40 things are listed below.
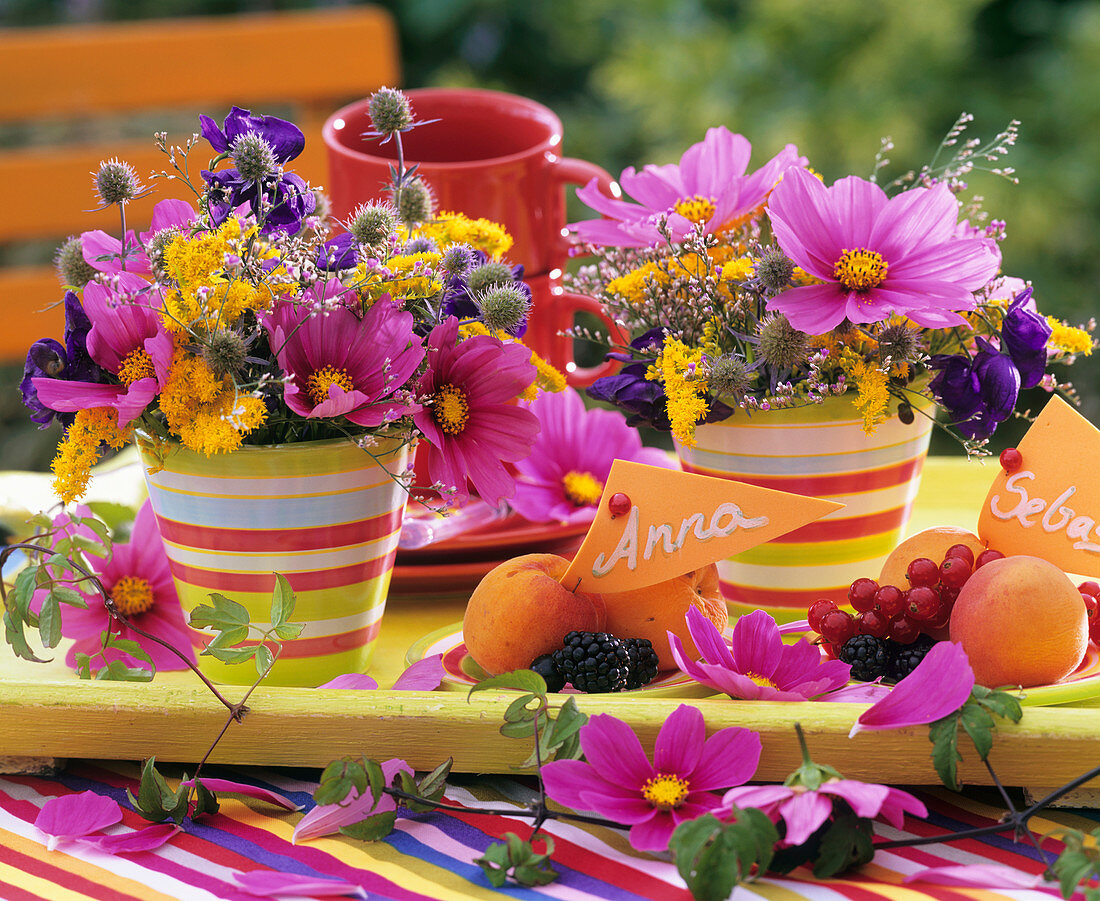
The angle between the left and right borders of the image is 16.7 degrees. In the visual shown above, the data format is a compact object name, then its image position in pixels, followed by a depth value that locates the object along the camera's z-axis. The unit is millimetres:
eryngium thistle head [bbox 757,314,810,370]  1253
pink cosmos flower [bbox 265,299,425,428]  1224
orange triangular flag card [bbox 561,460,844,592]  1243
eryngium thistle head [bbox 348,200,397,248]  1236
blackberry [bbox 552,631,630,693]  1226
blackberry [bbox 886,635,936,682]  1230
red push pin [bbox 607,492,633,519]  1253
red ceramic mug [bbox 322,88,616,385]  1369
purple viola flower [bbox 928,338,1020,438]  1259
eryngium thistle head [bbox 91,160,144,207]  1238
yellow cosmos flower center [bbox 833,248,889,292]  1243
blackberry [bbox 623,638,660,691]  1240
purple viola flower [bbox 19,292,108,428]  1225
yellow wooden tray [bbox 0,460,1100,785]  1189
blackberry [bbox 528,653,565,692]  1230
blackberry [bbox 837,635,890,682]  1235
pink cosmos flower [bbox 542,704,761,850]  1169
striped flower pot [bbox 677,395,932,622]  1285
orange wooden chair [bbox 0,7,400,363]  2790
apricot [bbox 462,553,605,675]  1233
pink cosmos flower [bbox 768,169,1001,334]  1236
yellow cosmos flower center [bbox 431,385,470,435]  1243
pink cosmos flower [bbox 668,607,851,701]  1204
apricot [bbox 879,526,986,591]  1253
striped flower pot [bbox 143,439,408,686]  1243
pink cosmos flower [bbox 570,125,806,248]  1307
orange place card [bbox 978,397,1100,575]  1255
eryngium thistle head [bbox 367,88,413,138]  1265
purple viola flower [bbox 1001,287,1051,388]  1262
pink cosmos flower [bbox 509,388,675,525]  1379
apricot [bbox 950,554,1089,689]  1202
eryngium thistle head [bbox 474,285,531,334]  1235
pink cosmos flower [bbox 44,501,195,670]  1299
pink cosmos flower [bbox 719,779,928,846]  1142
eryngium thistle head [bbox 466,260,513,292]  1249
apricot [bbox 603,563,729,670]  1253
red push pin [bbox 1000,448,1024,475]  1268
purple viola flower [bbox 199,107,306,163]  1244
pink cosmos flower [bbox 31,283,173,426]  1215
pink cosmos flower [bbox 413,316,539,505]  1241
